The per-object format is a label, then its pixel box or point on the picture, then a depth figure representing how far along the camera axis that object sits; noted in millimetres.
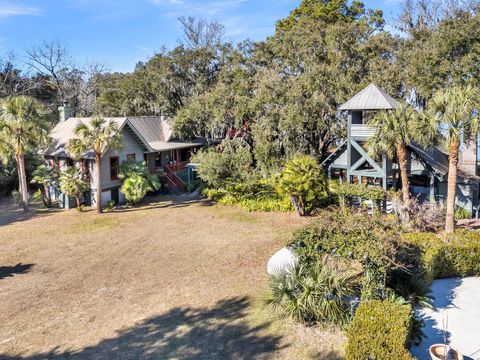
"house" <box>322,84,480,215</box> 21844
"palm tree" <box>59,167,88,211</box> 25781
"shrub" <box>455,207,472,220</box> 21775
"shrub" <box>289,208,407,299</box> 10430
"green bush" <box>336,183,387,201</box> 21484
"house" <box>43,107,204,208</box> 27531
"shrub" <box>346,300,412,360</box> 8484
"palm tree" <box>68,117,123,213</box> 24172
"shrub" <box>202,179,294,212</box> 25578
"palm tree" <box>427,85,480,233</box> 16406
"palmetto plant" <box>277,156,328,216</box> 22484
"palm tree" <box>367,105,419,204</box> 19047
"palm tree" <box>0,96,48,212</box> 24141
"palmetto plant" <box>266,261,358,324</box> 11148
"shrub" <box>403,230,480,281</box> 13406
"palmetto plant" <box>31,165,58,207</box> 26906
